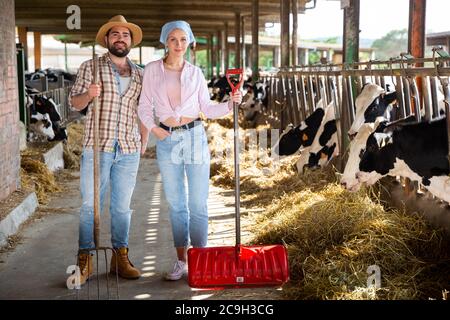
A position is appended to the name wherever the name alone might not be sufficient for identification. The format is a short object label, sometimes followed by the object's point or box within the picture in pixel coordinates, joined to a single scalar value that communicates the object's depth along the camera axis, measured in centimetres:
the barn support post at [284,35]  1377
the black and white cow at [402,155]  467
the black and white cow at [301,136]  837
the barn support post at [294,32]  1473
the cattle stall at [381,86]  510
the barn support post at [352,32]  716
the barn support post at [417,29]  624
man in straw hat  445
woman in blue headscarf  436
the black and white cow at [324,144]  800
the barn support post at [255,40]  1609
